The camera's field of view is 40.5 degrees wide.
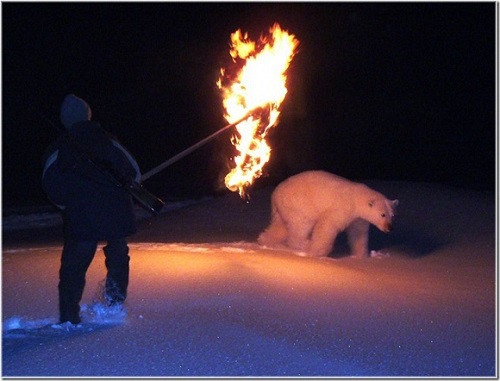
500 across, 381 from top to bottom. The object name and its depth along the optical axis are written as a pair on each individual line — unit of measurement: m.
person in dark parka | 4.51
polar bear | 8.43
